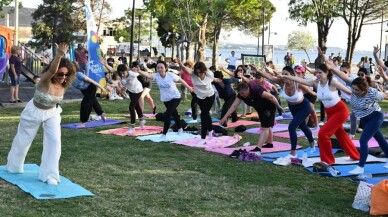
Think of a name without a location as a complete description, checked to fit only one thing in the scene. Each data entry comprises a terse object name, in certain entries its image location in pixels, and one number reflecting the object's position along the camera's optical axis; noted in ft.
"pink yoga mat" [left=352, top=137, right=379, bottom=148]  33.63
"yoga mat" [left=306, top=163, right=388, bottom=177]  25.94
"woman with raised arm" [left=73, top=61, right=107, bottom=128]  39.73
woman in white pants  21.21
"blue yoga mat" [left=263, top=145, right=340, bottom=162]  29.47
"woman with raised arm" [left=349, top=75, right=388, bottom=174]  24.82
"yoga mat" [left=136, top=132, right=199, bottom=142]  35.17
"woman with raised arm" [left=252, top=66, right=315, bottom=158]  28.91
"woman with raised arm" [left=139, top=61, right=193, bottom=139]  34.91
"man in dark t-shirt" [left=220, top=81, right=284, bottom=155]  30.30
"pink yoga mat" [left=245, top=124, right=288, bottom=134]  40.09
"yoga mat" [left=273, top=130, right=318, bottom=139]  38.24
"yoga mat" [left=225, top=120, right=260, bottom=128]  43.68
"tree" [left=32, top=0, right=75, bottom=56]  163.63
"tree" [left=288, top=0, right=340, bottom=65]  93.35
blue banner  52.39
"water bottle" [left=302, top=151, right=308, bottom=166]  27.71
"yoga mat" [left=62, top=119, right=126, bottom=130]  40.24
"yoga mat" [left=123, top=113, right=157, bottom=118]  48.64
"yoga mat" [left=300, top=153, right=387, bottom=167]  28.05
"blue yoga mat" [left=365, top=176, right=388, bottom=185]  23.68
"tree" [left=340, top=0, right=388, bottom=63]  95.09
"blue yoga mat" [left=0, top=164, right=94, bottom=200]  19.85
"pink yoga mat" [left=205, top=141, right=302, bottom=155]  31.37
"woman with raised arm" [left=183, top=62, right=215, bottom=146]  33.63
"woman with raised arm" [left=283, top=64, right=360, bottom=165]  26.86
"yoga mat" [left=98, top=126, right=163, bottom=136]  37.58
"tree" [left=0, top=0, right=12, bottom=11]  95.37
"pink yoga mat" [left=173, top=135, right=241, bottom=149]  33.28
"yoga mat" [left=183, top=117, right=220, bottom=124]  45.03
